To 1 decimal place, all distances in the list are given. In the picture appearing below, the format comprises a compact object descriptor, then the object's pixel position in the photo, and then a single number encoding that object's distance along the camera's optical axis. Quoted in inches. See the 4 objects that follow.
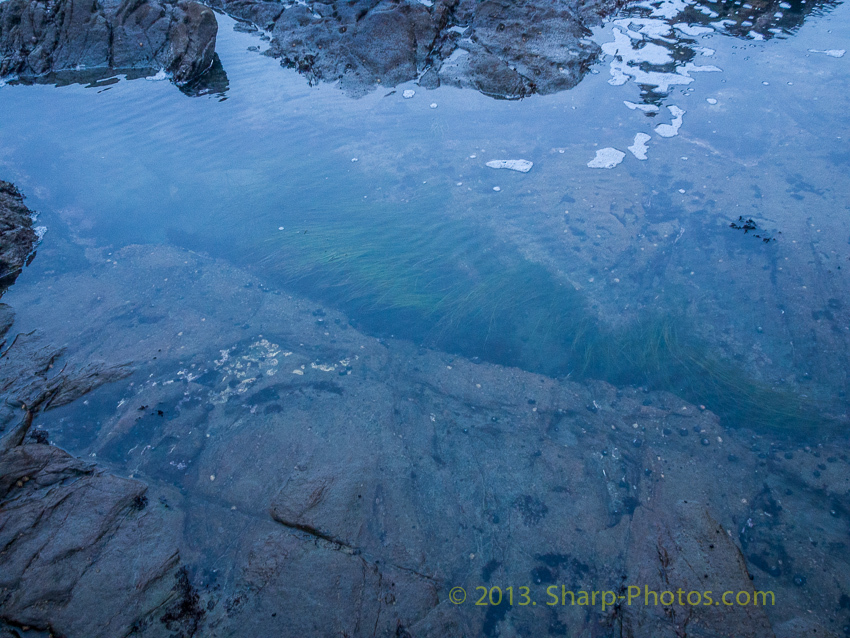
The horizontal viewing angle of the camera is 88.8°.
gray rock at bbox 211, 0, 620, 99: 257.6
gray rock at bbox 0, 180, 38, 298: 166.7
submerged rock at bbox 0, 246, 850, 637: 91.1
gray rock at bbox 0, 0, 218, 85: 290.7
